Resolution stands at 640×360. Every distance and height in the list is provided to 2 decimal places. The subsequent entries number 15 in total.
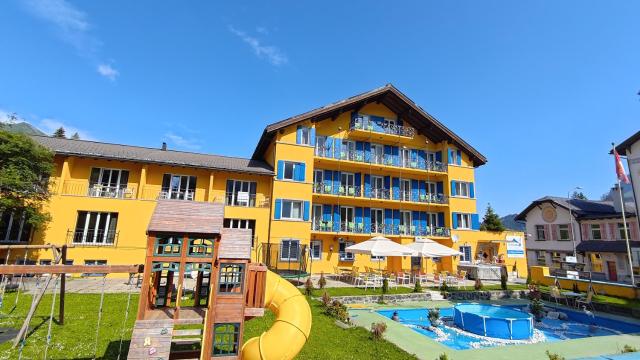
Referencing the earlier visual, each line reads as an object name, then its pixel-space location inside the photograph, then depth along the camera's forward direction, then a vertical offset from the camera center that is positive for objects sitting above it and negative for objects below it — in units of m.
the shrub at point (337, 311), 12.27 -2.69
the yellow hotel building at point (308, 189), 21.09 +4.01
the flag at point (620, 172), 21.03 +5.30
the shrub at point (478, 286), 20.23 -2.40
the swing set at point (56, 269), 6.61 -0.78
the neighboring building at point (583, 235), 32.09 +1.93
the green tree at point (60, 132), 61.89 +19.61
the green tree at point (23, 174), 16.47 +3.06
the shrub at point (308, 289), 16.67 -2.45
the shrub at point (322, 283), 18.30 -2.32
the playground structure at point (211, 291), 6.37 -1.14
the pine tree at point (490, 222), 37.22 +3.36
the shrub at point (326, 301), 13.66 -2.49
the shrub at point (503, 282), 20.62 -2.13
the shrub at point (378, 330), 9.97 -2.70
